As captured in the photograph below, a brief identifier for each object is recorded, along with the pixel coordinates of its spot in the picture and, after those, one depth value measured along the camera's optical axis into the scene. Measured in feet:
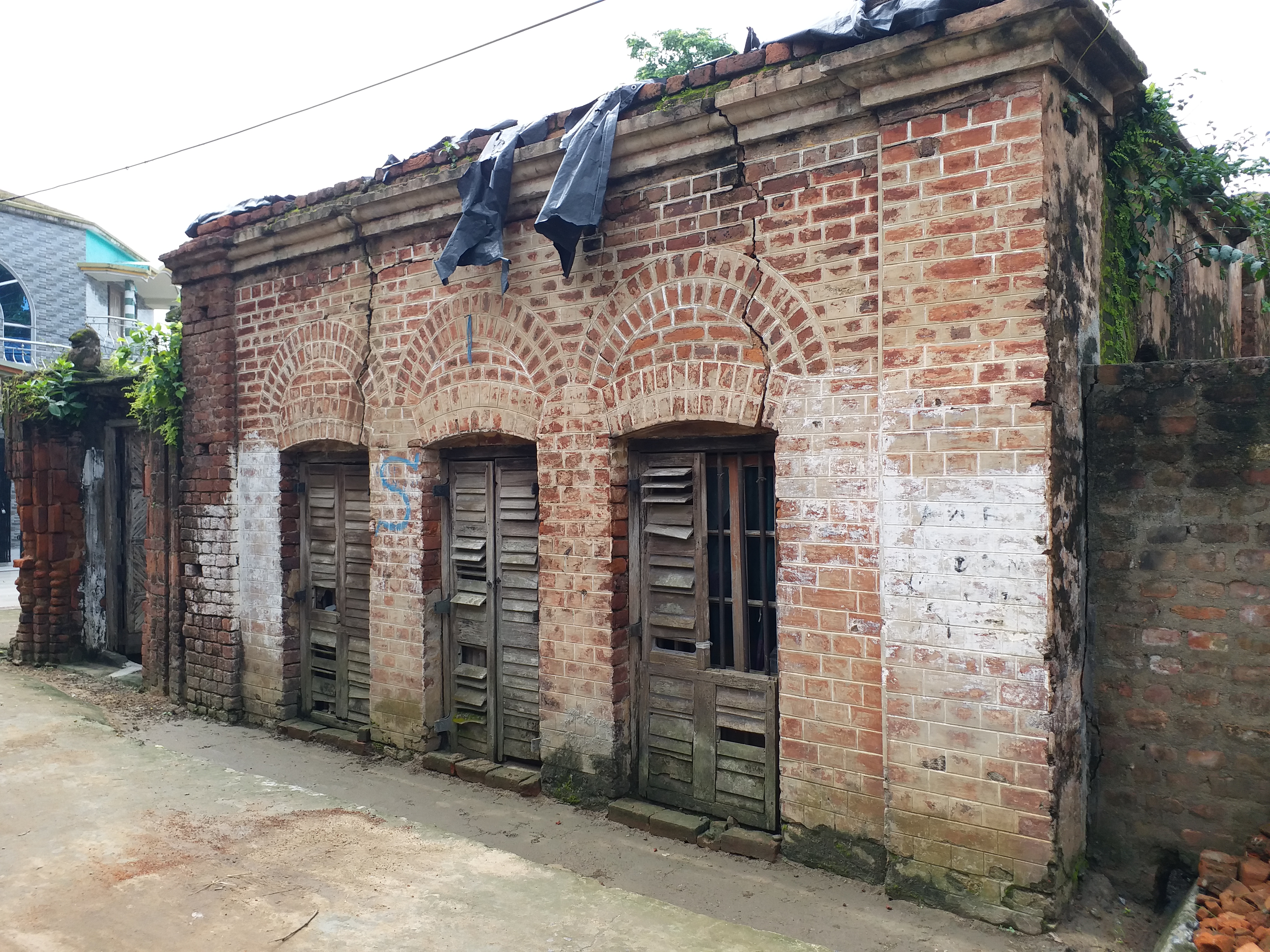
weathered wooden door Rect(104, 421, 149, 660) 29.19
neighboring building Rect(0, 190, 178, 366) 68.23
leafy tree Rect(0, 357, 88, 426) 28.19
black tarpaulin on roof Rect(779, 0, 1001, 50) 11.59
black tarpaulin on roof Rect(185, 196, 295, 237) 22.29
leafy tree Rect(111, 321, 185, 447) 24.16
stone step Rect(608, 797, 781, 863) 14.10
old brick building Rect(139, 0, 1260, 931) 11.71
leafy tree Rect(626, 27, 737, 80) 52.42
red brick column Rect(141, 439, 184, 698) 24.38
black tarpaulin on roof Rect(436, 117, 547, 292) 16.38
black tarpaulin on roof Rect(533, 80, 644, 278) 14.76
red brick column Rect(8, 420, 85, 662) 28.84
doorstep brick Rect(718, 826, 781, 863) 13.98
